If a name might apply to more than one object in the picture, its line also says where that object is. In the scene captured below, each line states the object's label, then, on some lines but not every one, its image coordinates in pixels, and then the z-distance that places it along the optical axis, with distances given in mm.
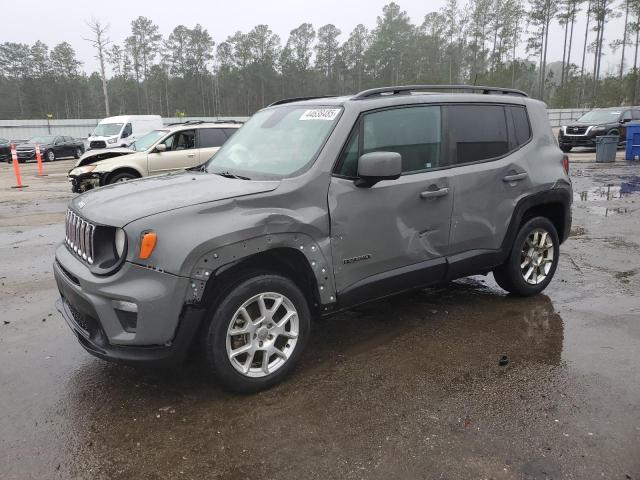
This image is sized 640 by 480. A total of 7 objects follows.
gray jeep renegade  2977
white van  23125
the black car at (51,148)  27703
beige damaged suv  11258
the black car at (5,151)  28734
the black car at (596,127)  21469
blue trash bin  17969
